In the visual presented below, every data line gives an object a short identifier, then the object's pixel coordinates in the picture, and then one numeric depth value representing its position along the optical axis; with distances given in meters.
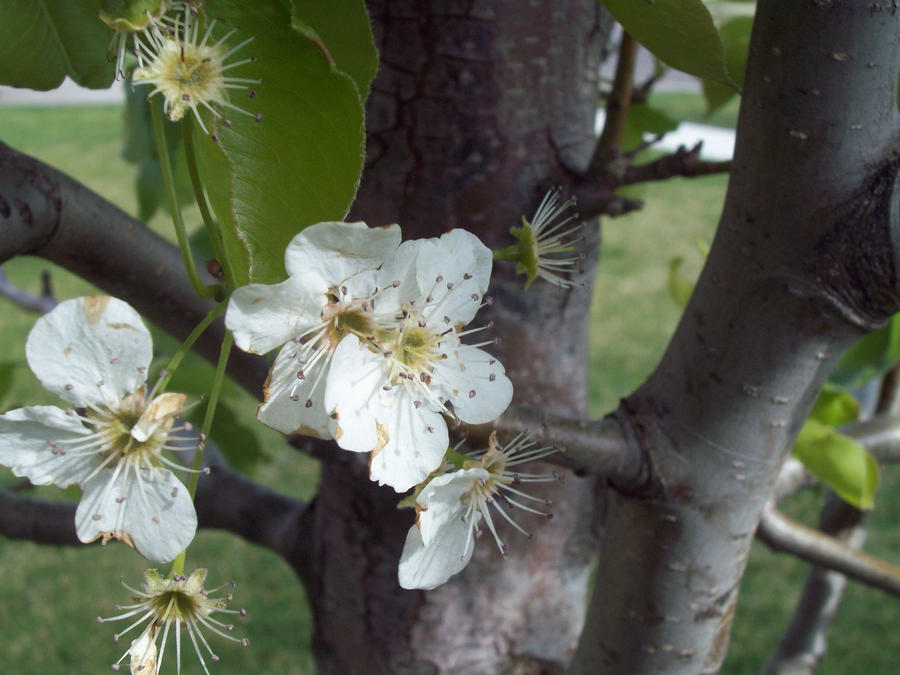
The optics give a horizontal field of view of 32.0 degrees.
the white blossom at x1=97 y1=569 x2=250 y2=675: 0.19
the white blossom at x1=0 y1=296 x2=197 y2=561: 0.17
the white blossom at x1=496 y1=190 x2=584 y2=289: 0.21
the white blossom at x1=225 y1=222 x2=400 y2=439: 0.17
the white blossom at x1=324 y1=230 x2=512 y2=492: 0.18
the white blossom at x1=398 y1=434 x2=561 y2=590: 0.18
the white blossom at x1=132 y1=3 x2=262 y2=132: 0.18
